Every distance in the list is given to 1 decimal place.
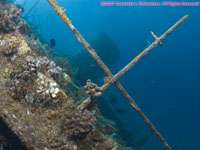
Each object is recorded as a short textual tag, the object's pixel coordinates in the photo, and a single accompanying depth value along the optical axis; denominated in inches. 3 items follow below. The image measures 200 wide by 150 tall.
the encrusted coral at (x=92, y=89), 196.7
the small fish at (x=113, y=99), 608.3
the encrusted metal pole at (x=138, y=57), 213.2
